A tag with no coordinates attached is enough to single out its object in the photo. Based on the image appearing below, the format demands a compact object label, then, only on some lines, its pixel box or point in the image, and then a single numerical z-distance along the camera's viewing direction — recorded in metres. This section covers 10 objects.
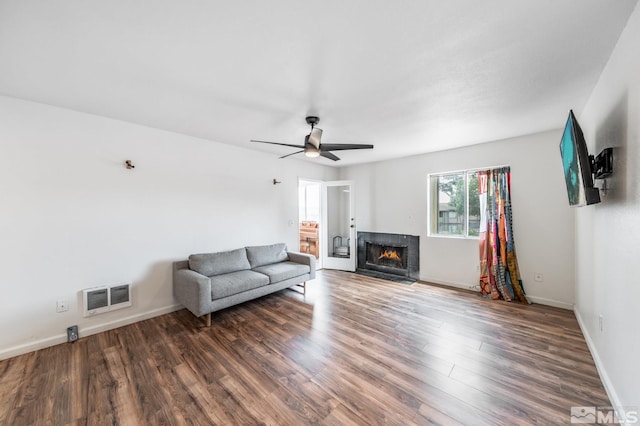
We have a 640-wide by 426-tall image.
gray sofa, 2.94
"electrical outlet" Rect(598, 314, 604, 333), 2.02
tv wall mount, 1.64
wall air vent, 2.74
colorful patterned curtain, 3.67
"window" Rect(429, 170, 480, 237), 4.25
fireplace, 4.88
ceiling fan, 2.67
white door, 5.54
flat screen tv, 1.55
